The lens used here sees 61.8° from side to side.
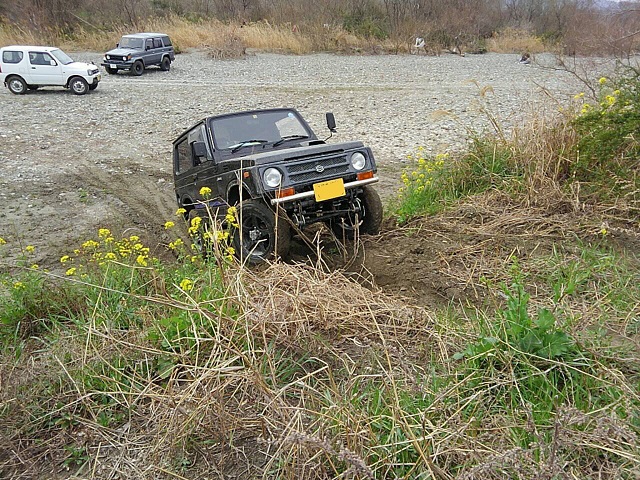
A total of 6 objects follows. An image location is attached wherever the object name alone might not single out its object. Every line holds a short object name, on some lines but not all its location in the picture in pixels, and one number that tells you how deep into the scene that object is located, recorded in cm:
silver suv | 2239
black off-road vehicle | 516
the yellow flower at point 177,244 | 471
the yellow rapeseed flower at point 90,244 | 437
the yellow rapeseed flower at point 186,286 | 352
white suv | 1777
